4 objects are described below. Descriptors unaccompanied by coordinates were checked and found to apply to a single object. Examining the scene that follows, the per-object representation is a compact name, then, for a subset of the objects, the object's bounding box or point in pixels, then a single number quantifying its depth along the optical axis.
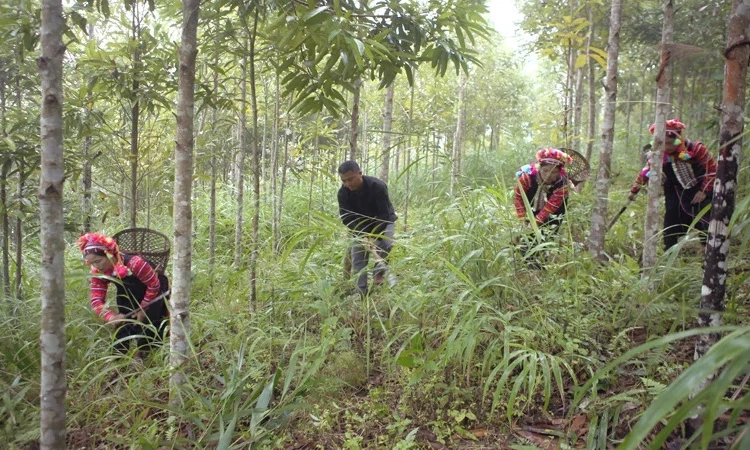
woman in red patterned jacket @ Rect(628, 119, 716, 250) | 3.51
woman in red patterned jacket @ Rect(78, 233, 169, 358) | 3.18
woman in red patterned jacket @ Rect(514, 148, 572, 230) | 3.65
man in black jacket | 3.78
